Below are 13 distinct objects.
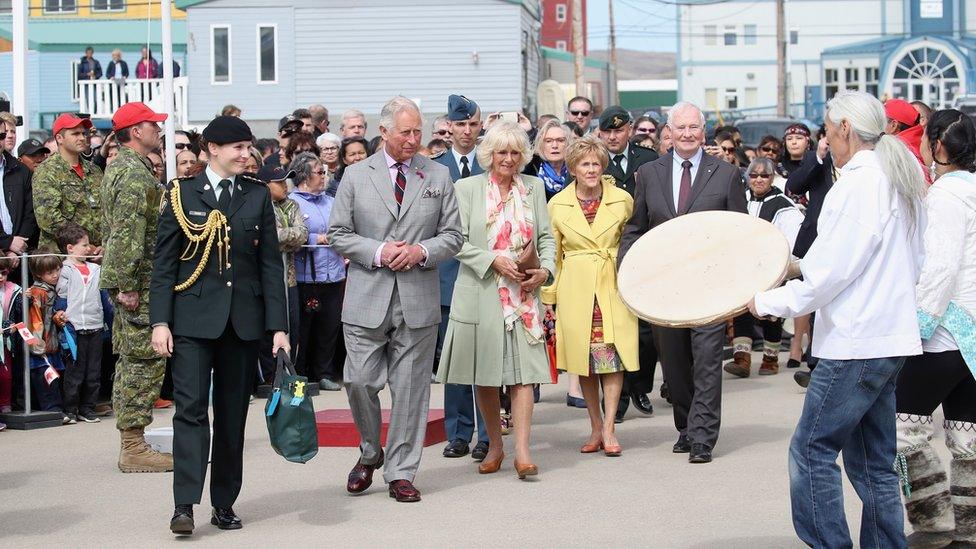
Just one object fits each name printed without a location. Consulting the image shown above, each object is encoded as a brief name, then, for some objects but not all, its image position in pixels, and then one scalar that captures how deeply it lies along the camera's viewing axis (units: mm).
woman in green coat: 8492
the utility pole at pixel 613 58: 68438
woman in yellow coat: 9250
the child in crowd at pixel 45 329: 10656
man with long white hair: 5461
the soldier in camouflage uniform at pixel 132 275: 8453
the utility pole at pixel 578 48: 43244
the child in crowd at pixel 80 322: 10773
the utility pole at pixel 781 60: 59688
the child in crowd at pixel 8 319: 10500
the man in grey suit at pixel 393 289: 7828
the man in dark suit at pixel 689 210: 8953
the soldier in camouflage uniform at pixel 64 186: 10844
